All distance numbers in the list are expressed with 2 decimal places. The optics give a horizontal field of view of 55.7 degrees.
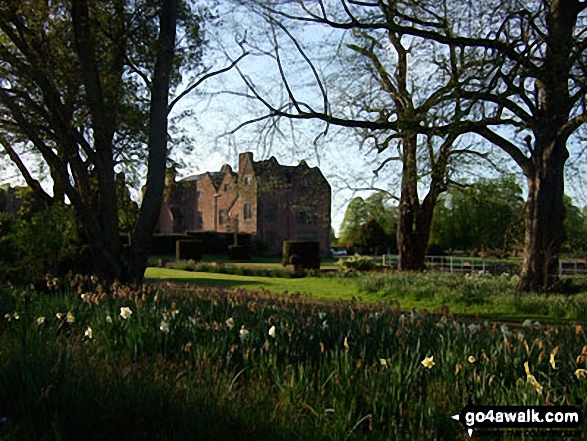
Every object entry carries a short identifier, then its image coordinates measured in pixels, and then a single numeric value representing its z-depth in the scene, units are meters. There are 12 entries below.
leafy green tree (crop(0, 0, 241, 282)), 11.23
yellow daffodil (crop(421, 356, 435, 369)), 3.62
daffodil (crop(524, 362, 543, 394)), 3.22
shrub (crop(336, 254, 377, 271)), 26.92
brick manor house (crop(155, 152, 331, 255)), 47.94
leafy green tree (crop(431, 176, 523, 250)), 48.81
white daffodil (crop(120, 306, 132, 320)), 5.23
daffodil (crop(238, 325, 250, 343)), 4.64
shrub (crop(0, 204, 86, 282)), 12.85
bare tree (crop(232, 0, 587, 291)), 12.63
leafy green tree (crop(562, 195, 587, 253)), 47.21
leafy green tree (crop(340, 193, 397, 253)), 48.57
